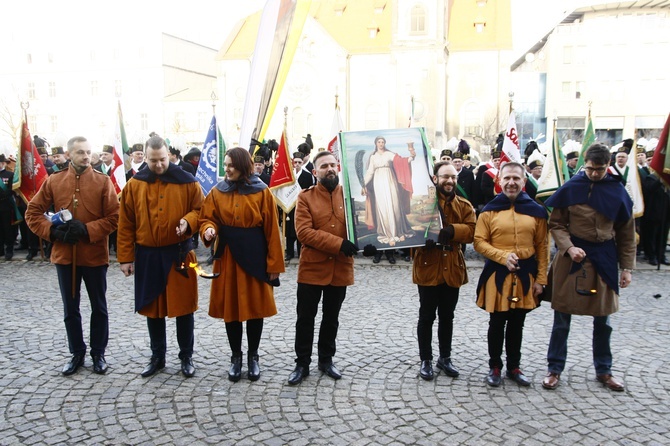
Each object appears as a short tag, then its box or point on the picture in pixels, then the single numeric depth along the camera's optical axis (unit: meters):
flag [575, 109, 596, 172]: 10.62
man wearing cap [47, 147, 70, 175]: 11.02
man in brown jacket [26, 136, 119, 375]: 5.44
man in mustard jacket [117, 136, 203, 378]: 5.22
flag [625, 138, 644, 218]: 10.27
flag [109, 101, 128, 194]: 11.32
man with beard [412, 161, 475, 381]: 5.18
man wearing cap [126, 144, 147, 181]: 11.19
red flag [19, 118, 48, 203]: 10.84
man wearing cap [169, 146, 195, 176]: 12.03
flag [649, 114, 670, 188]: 5.89
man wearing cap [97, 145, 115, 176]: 12.66
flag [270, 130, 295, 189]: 11.01
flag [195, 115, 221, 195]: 9.54
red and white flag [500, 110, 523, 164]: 10.16
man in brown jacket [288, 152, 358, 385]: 5.21
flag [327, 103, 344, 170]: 11.86
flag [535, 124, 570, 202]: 9.69
